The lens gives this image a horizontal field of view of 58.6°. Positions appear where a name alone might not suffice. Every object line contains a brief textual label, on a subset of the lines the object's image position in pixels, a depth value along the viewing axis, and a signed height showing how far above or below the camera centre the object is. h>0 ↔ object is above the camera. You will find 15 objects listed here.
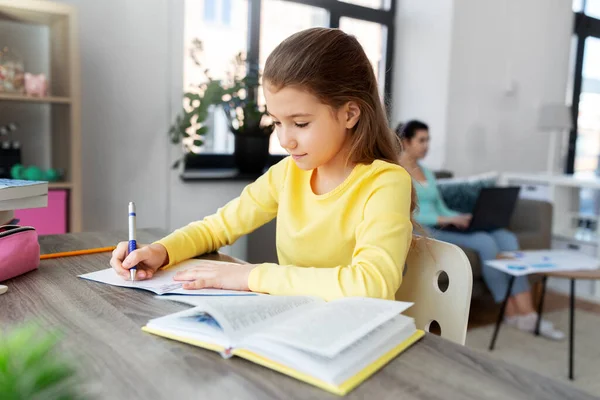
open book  0.55 -0.23
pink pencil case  0.90 -0.22
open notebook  0.83 -0.26
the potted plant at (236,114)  2.74 +0.10
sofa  3.17 -0.48
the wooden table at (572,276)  2.10 -0.50
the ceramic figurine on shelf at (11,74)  2.16 +0.21
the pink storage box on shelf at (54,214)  2.20 -0.36
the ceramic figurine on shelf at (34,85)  2.20 +0.17
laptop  2.68 -0.33
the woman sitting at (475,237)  2.70 -0.49
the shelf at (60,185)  2.26 -0.24
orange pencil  1.08 -0.26
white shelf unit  3.43 -0.37
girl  0.84 -0.11
